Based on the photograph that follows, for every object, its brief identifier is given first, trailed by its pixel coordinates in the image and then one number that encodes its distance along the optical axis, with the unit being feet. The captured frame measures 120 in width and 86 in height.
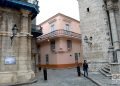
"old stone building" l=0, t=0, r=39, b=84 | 18.15
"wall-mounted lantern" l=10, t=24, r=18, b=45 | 18.12
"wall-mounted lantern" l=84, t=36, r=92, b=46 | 26.70
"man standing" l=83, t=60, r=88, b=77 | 22.85
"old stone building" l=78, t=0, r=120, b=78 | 23.80
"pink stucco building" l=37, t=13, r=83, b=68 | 39.49
